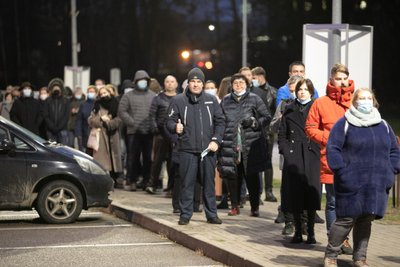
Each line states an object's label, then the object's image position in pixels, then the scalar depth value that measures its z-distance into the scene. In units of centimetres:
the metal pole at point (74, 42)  3903
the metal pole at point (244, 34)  4578
